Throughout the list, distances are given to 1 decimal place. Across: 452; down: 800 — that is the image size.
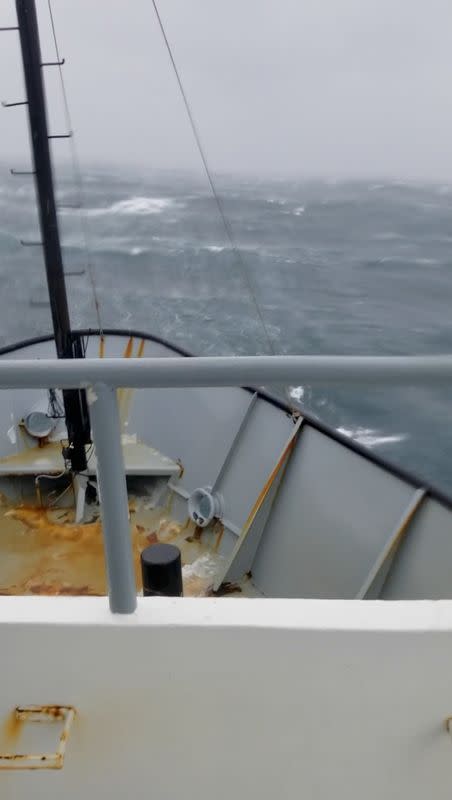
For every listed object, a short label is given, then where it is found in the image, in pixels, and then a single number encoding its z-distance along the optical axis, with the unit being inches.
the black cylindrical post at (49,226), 190.2
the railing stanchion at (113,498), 44.1
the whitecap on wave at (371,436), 377.7
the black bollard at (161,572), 98.3
